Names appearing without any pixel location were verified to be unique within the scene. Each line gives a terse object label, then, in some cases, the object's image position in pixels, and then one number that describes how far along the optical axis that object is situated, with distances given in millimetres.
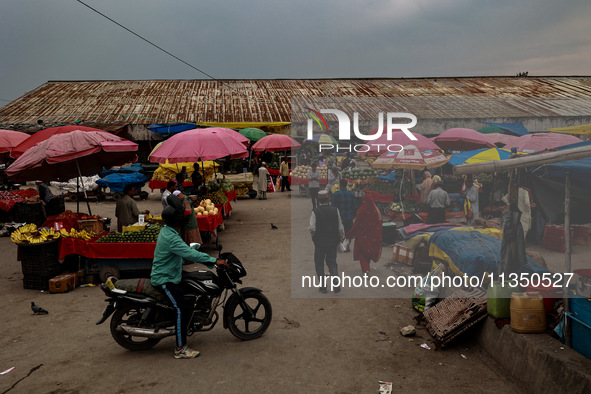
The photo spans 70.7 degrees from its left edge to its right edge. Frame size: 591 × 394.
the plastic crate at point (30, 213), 12188
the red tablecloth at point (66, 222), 9250
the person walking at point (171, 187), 8924
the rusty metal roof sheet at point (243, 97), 24703
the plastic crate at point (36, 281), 7676
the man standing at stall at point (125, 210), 9625
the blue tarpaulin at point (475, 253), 5520
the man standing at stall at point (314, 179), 13383
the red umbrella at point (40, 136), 9984
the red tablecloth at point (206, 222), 10125
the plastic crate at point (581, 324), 4102
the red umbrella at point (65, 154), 8305
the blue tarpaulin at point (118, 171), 18469
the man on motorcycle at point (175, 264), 4809
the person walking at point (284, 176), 20594
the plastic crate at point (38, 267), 7672
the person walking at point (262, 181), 18281
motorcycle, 4984
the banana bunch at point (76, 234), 7891
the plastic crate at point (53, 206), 11268
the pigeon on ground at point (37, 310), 6496
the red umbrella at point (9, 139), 12555
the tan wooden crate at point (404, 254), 7557
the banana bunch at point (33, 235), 7602
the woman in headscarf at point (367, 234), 7054
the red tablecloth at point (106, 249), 7828
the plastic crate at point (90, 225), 9148
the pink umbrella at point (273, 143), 16531
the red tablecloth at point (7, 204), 12609
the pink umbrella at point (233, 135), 11463
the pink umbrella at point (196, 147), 10016
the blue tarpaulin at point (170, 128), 19000
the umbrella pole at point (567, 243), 4336
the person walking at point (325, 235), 7051
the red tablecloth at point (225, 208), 12602
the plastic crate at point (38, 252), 7605
